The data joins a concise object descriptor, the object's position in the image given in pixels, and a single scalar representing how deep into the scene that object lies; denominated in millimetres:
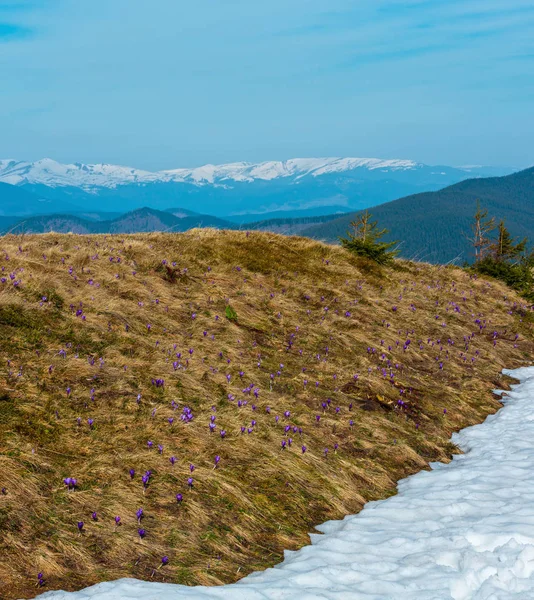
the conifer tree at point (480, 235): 29217
